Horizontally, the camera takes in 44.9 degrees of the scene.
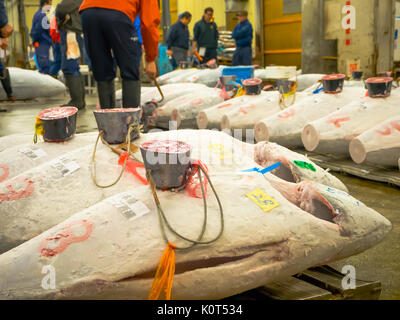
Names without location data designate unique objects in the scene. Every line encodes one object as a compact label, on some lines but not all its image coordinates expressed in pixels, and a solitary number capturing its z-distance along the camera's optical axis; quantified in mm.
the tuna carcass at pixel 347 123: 3275
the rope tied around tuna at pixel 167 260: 1324
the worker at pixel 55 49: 5805
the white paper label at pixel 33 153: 2270
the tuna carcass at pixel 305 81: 6098
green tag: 2113
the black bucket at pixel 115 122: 2045
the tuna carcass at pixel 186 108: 4836
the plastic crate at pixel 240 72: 6008
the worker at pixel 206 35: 9438
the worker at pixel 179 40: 9453
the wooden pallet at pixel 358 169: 2877
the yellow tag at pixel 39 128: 2304
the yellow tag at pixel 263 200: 1501
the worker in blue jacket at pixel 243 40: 8898
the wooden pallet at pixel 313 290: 1474
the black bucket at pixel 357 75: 4832
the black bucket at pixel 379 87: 3348
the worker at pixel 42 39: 7980
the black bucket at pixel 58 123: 2260
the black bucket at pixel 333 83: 3798
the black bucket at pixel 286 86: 4238
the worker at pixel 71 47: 5102
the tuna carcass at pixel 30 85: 8078
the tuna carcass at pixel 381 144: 2957
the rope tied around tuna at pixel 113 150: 1919
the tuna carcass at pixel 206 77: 7438
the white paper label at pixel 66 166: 1983
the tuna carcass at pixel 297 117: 3719
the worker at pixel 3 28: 4594
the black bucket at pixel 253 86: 4410
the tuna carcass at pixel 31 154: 2242
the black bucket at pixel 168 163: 1467
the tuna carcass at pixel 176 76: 8062
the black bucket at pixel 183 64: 9470
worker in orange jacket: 3215
